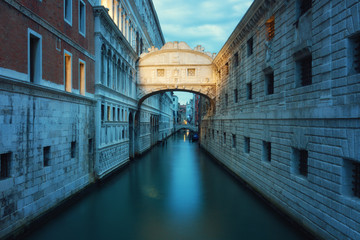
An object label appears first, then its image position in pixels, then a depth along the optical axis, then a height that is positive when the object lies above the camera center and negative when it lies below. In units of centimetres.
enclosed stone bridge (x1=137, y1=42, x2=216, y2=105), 2277 +480
